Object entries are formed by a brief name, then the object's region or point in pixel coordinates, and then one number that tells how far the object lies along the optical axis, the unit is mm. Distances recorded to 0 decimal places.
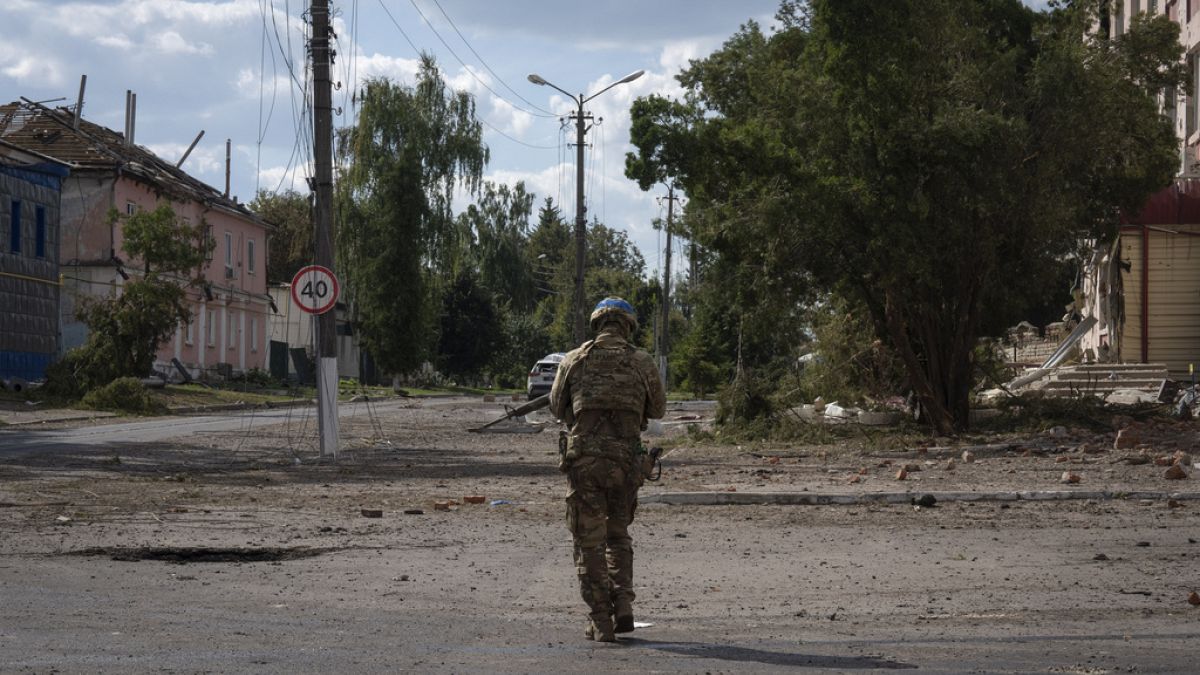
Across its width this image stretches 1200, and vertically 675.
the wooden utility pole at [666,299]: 68875
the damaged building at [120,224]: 51344
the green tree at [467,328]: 82938
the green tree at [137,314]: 38938
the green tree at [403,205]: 63594
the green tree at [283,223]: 90312
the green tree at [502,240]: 80938
